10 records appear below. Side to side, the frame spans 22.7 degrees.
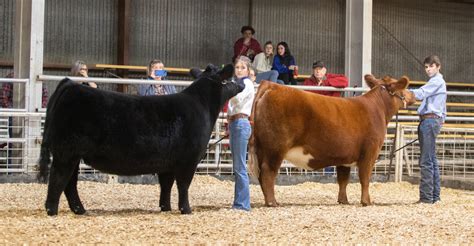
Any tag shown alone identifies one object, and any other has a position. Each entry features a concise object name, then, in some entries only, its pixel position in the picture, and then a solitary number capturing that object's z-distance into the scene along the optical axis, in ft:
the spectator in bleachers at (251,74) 38.47
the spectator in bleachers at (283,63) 63.54
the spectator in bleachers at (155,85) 42.77
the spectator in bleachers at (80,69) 46.59
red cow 38.20
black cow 31.27
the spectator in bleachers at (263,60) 63.74
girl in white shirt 35.76
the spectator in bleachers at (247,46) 68.49
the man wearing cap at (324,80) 51.47
